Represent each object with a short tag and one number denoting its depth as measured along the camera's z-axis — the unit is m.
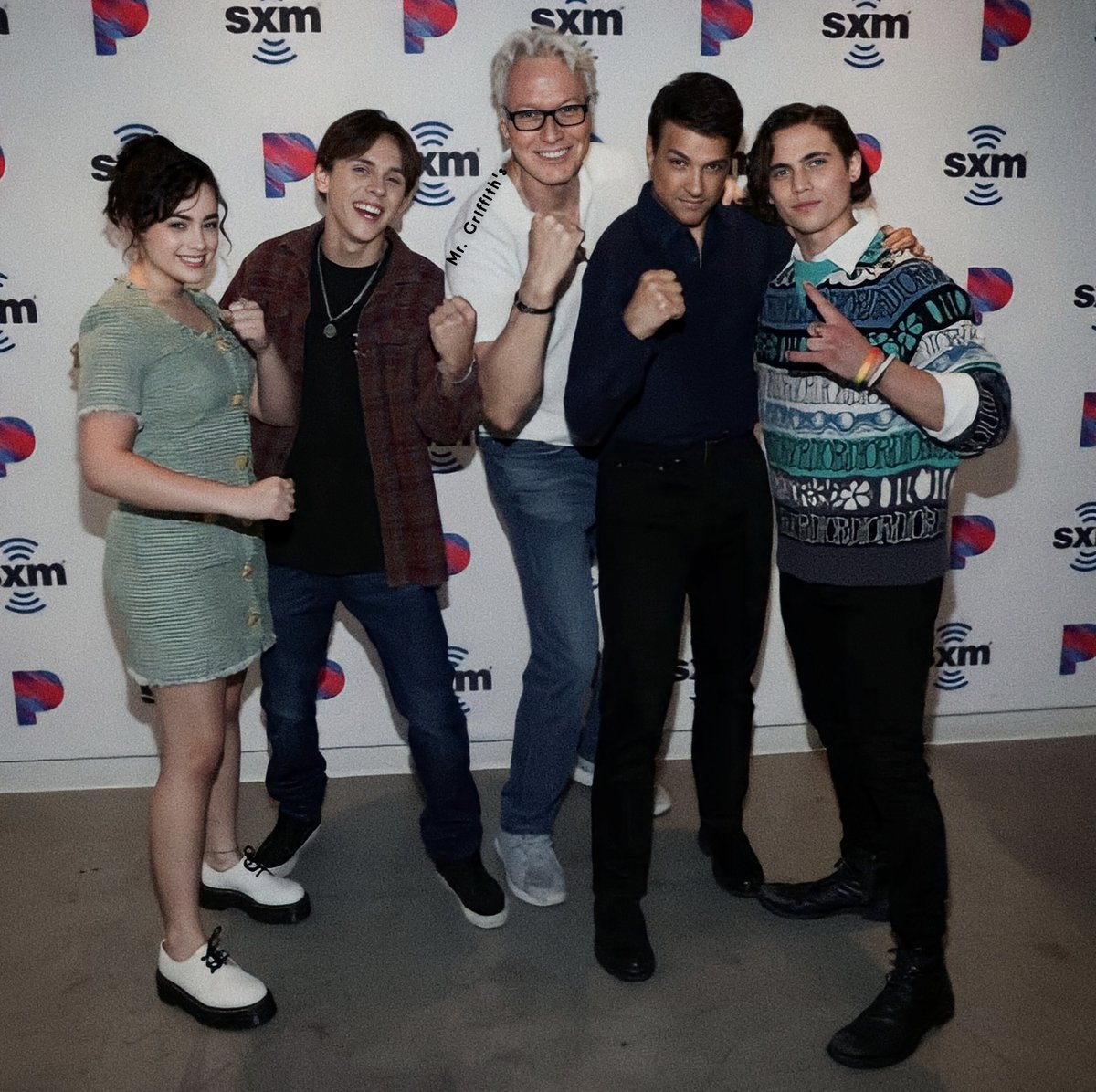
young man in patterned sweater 2.02
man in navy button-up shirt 2.23
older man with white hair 2.46
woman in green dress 2.05
